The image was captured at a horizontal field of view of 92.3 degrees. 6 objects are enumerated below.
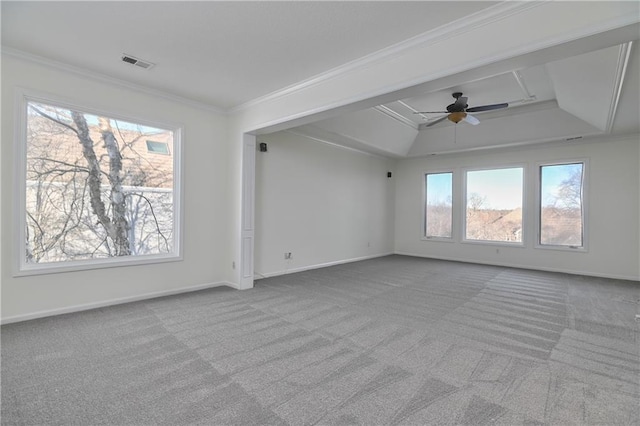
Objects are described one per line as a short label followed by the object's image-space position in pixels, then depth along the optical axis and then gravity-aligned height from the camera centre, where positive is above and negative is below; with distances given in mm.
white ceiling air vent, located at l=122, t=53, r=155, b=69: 3189 +1594
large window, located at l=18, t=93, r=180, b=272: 3316 +236
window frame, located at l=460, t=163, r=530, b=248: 6727 +96
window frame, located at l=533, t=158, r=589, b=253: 6043 +179
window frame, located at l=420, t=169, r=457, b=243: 7738 +192
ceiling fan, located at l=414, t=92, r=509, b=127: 4719 +1629
